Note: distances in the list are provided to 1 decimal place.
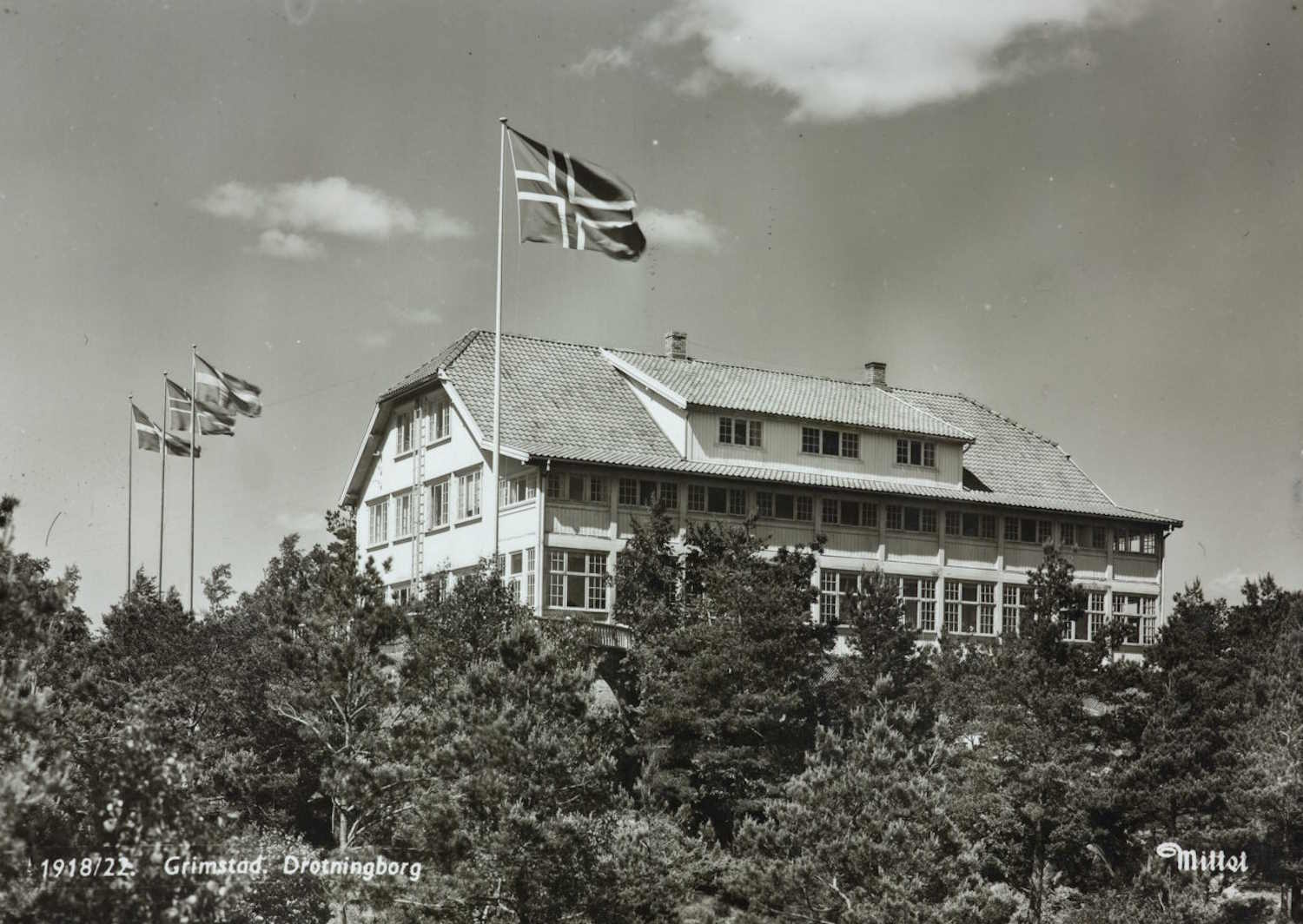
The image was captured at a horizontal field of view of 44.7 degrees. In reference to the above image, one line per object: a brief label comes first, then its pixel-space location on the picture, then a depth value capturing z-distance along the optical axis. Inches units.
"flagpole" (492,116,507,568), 1326.3
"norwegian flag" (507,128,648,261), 1235.9
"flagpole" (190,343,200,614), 1780.3
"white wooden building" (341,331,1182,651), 1658.5
